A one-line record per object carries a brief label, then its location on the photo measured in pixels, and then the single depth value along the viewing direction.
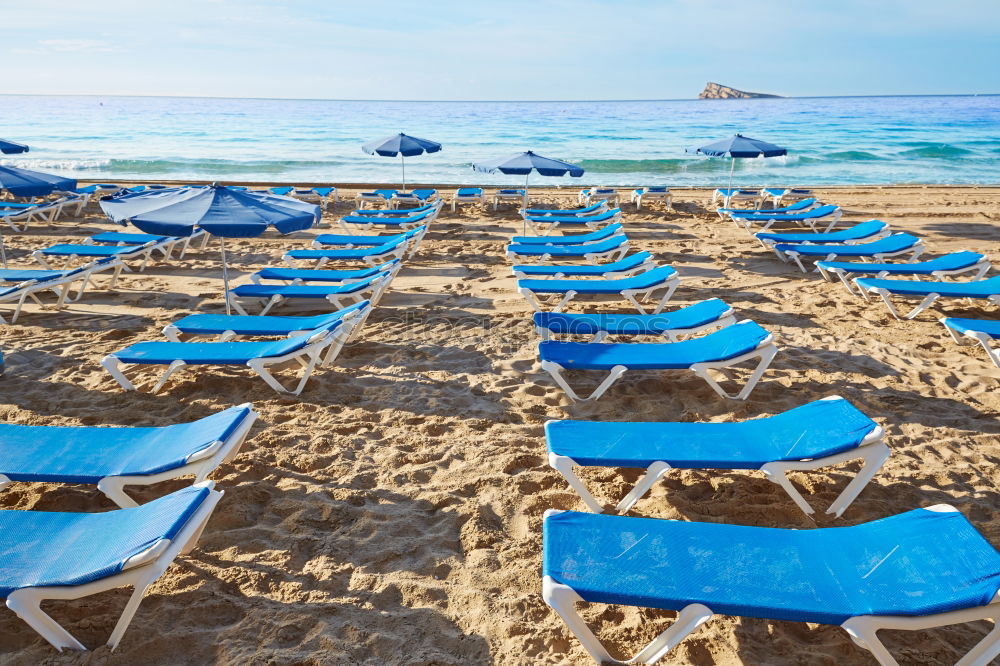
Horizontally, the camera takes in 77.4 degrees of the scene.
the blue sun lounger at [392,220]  9.66
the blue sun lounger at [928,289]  5.56
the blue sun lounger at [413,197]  12.29
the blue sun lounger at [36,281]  5.70
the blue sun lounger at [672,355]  3.99
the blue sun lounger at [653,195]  12.41
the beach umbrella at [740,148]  10.70
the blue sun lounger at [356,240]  8.20
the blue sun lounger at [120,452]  2.71
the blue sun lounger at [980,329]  4.39
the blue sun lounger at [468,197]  12.55
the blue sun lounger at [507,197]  12.53
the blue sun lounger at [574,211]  10.13
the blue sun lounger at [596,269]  6.58
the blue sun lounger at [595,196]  12.53
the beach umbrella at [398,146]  11.07
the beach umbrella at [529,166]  8.95
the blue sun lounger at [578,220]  9.98
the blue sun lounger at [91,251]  7.07
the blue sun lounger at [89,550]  2.04
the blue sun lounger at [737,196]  12.02
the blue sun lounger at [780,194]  12.07
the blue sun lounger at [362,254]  7.19
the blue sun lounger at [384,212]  10.27
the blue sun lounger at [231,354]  4.08
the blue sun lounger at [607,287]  5.74
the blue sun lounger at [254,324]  4.73
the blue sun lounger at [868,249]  7.28
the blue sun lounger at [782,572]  1.93
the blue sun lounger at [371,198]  12.59
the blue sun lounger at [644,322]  4.76
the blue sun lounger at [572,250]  7.53
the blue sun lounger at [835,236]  7.99
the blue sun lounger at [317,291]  5.78
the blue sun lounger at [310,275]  6.38
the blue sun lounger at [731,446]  2.79
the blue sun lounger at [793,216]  9.60
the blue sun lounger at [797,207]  10.17
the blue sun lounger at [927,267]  6.35
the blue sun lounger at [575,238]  8.17
